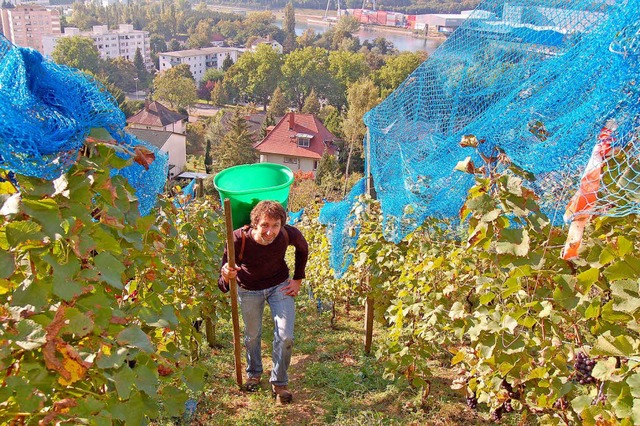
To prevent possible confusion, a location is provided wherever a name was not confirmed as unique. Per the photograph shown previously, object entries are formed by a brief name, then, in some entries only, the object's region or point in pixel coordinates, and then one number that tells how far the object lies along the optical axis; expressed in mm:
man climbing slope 3018
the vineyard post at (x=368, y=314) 3676
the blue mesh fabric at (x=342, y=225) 3955
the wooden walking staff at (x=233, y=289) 2838
